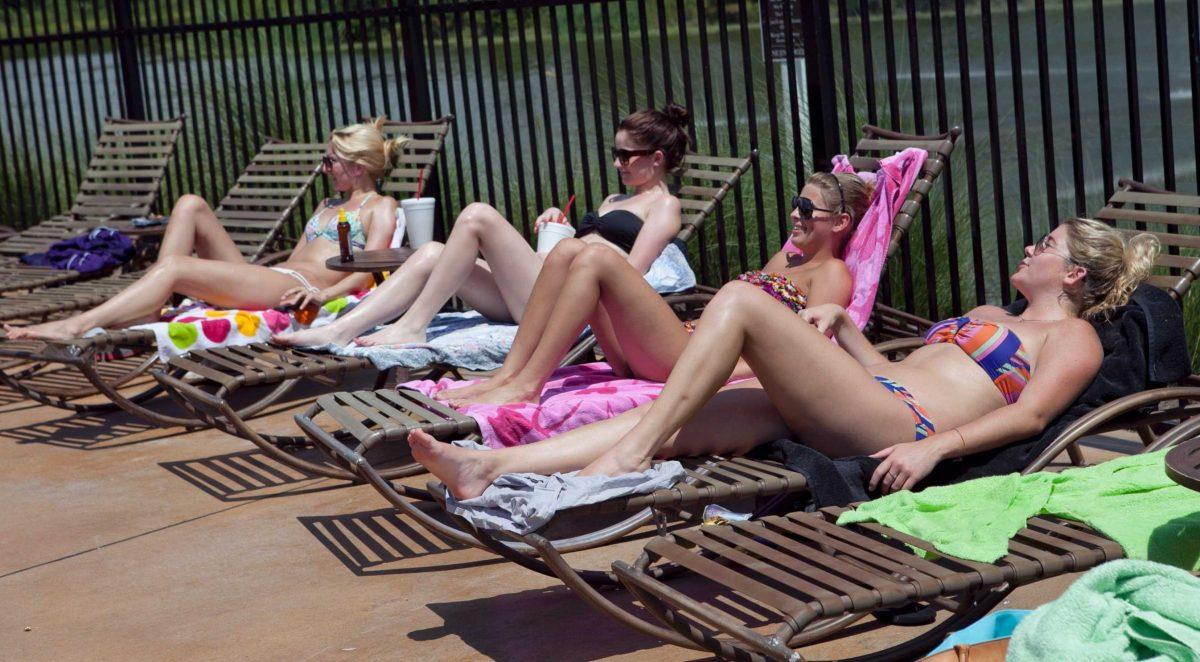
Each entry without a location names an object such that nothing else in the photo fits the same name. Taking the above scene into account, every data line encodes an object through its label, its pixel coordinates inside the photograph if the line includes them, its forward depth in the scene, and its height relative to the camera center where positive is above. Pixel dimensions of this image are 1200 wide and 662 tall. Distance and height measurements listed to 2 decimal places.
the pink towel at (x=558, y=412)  3.93 -0.89
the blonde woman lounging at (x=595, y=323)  4.01 -0.68
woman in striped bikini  3.32 -0.80
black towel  3.34 -0.89
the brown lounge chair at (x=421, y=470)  3.21 -0.94
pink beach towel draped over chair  4.79 -0.52
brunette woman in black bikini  5.16 -0.55
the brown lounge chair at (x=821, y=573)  2.46 -0.95
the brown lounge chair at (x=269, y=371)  4.63 -0.85
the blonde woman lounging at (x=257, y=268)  5.76 -0.55
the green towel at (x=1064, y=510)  2.71 -0.94
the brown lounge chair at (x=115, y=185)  8.35 -0.22
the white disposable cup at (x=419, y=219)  5.96 -0.42
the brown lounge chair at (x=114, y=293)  5.55 -0.69
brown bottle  5.75 -0.47
